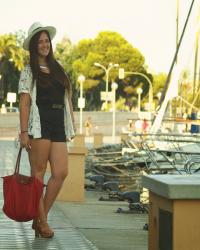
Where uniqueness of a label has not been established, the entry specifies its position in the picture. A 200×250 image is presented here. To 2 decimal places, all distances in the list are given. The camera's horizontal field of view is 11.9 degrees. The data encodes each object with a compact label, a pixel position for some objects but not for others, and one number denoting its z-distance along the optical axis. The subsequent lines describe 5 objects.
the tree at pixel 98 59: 127.00
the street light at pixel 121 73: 83.75
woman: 9.20
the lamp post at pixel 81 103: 70.44
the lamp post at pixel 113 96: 70.93
